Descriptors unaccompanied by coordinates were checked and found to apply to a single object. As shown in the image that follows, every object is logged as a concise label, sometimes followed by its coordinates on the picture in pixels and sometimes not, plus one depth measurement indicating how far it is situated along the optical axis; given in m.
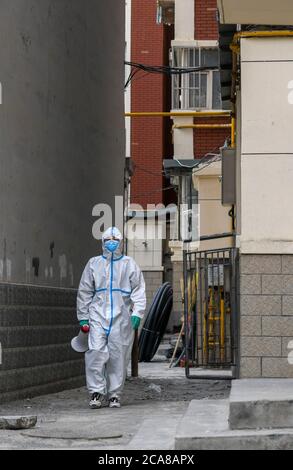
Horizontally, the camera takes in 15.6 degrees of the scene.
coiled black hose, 20.61
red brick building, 25.27
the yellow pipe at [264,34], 11.22
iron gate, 13.73
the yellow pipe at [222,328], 14.74
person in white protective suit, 11.27
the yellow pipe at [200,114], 23.41
